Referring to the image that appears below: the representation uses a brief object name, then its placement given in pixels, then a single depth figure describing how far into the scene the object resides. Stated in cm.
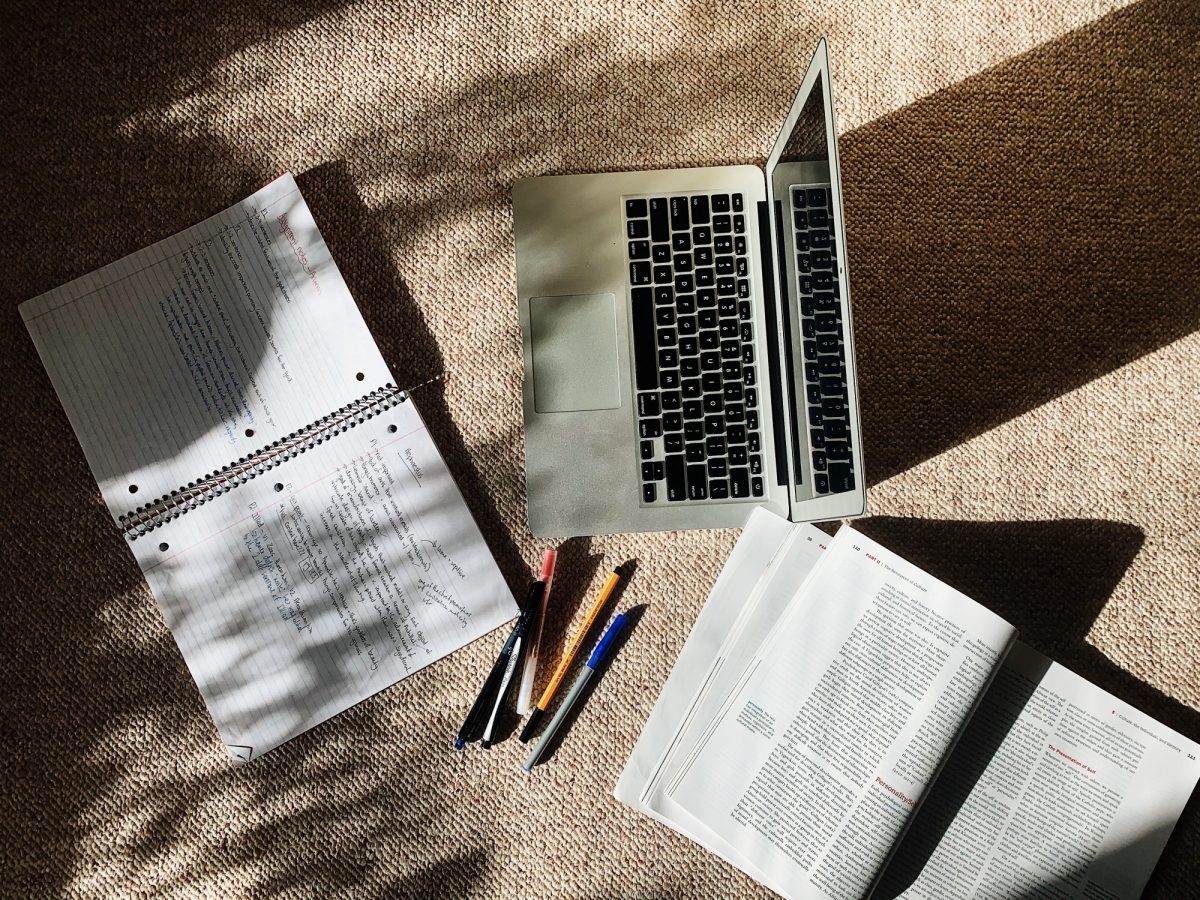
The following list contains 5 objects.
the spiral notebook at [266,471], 86
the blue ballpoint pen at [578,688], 84
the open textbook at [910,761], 79
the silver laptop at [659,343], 84
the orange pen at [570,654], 85
